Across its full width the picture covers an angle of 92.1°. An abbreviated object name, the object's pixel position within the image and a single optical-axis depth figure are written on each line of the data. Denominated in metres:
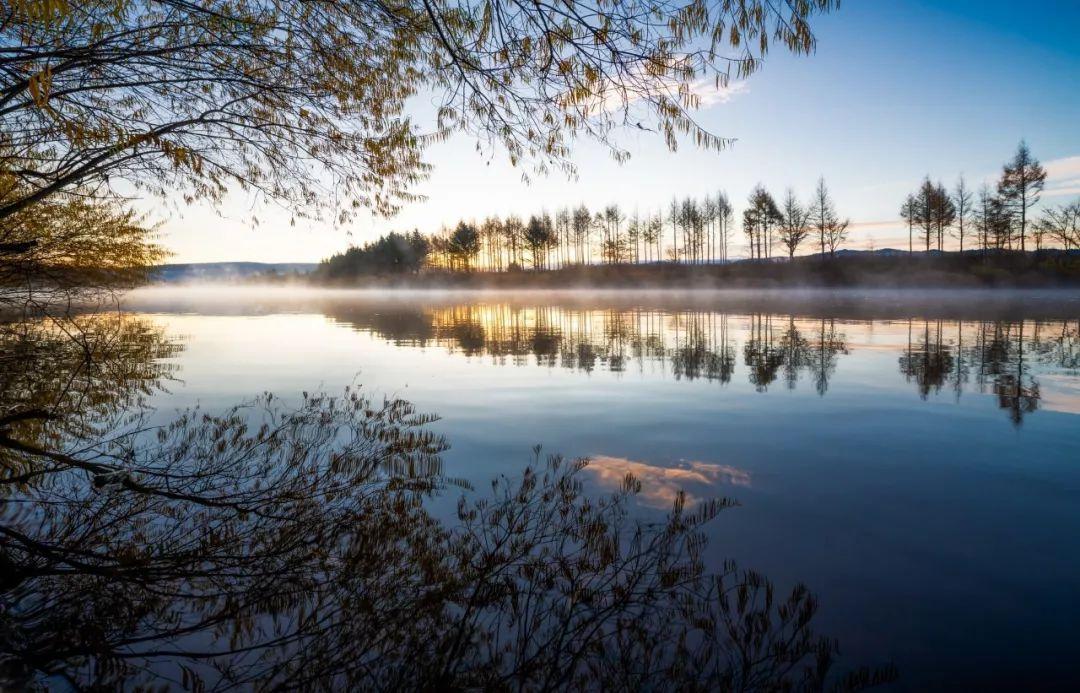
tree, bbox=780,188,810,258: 74.06
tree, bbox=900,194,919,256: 70.75
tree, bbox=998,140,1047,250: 59.58
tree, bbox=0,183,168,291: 9.77
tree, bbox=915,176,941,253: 69.88
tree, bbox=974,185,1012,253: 62.97
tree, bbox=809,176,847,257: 72.12
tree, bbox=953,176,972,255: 69.31
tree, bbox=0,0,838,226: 4.97
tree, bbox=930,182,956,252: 69.44
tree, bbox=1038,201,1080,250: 52.12
